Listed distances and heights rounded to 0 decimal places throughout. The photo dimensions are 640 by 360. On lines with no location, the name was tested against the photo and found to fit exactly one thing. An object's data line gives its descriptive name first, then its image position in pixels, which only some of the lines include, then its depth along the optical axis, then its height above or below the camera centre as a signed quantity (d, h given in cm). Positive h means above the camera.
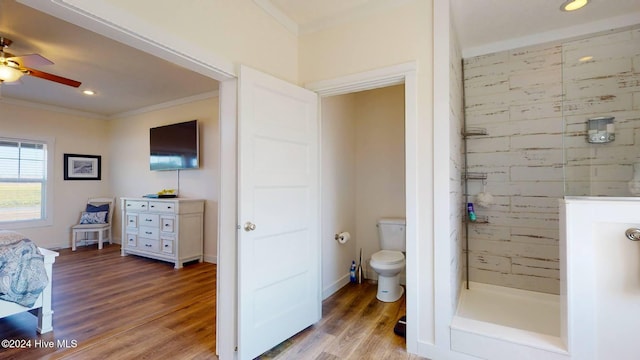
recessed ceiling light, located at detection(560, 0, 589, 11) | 205 +126
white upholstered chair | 519 -65
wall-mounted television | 447 +60
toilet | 285 -74
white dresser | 418 -66
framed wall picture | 534 +34
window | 465 +5
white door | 192 -21
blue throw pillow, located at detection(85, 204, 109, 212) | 541 -43
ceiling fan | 258 +109
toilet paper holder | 308 -56
